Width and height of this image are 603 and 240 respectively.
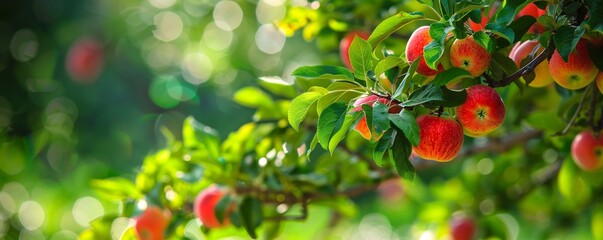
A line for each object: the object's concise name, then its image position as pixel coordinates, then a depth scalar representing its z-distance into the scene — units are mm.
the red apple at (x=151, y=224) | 2958
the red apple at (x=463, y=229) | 3439
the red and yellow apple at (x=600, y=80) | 2432
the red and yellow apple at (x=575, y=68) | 2388
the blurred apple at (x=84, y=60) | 6245
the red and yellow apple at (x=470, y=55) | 2310
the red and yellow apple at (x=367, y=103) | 2306
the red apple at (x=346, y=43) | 3008
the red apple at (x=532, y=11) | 2625
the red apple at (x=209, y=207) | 2916
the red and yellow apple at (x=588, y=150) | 2780
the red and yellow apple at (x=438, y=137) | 2319
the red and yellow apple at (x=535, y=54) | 2471
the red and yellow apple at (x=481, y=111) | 2319
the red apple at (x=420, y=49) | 2339
